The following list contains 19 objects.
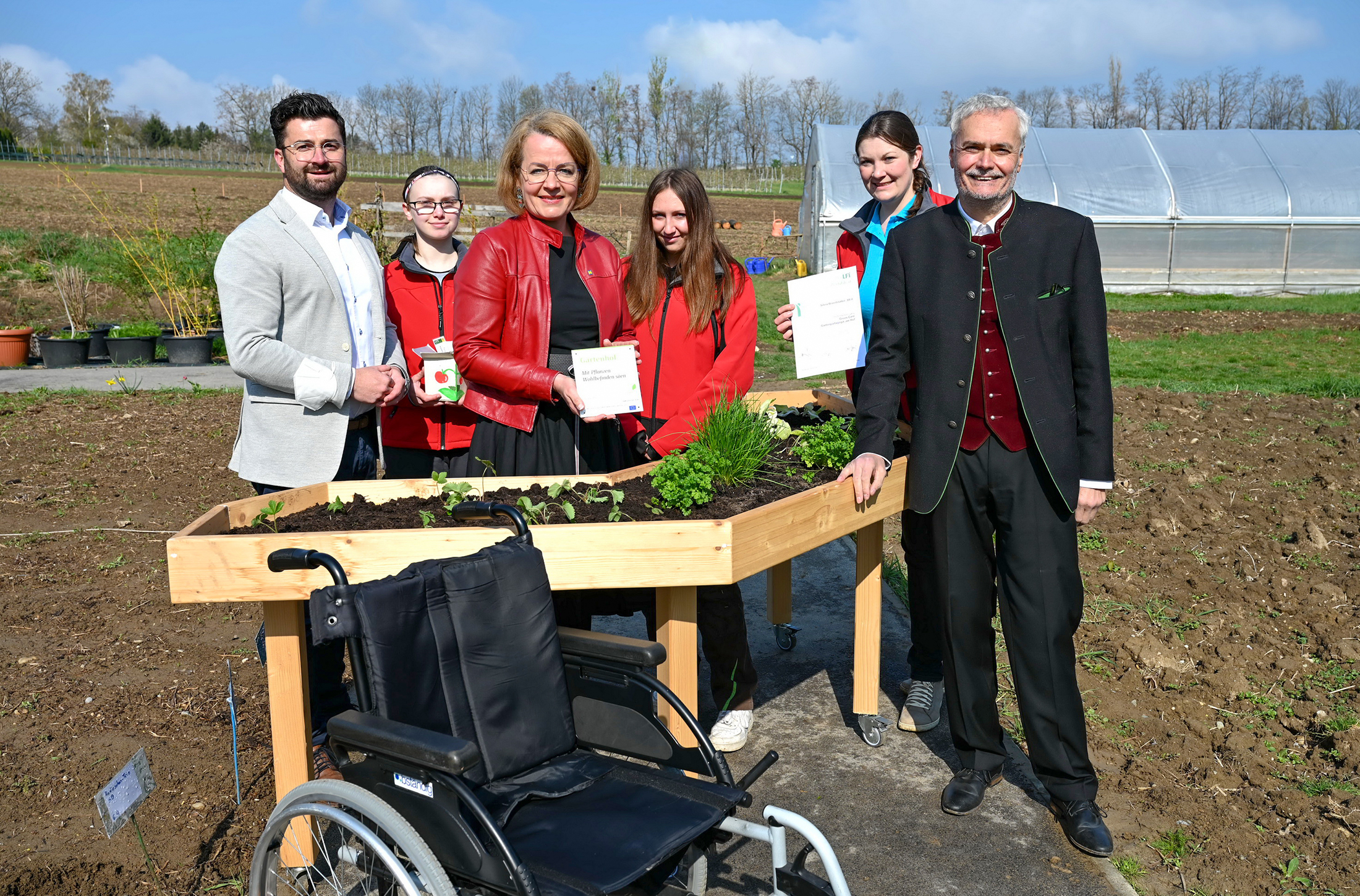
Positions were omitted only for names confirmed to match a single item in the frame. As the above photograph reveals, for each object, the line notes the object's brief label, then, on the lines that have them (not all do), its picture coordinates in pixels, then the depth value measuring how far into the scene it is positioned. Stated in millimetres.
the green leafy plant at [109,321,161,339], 12945
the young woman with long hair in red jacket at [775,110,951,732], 3529
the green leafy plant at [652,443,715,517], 3074
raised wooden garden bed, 2594
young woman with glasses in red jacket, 3871
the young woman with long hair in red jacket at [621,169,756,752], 3619
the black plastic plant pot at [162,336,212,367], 12789
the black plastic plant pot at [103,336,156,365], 12773
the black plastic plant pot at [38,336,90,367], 12648
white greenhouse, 18391
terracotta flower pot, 12445
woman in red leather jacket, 3297
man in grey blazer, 2998
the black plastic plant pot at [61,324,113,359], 13250
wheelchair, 2041
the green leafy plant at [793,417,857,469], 3588
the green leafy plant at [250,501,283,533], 2883
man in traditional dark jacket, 2963
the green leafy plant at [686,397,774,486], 3361
